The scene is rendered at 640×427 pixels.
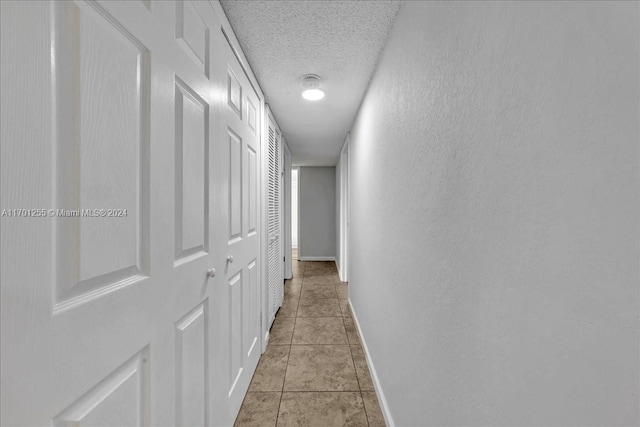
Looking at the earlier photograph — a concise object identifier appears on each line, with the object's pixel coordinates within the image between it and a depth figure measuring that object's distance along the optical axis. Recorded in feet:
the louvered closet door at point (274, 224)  9.72
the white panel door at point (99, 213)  1.50
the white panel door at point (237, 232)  4.62
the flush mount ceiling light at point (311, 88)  7.06
